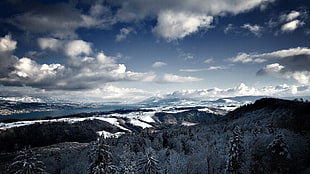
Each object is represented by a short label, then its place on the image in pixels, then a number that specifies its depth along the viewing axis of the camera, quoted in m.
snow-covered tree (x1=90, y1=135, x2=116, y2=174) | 23.19
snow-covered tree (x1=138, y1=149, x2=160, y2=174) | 26.52
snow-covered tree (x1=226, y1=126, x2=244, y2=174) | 26.20
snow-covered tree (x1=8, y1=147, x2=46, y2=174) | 20.16
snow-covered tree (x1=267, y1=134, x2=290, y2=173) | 26.01
